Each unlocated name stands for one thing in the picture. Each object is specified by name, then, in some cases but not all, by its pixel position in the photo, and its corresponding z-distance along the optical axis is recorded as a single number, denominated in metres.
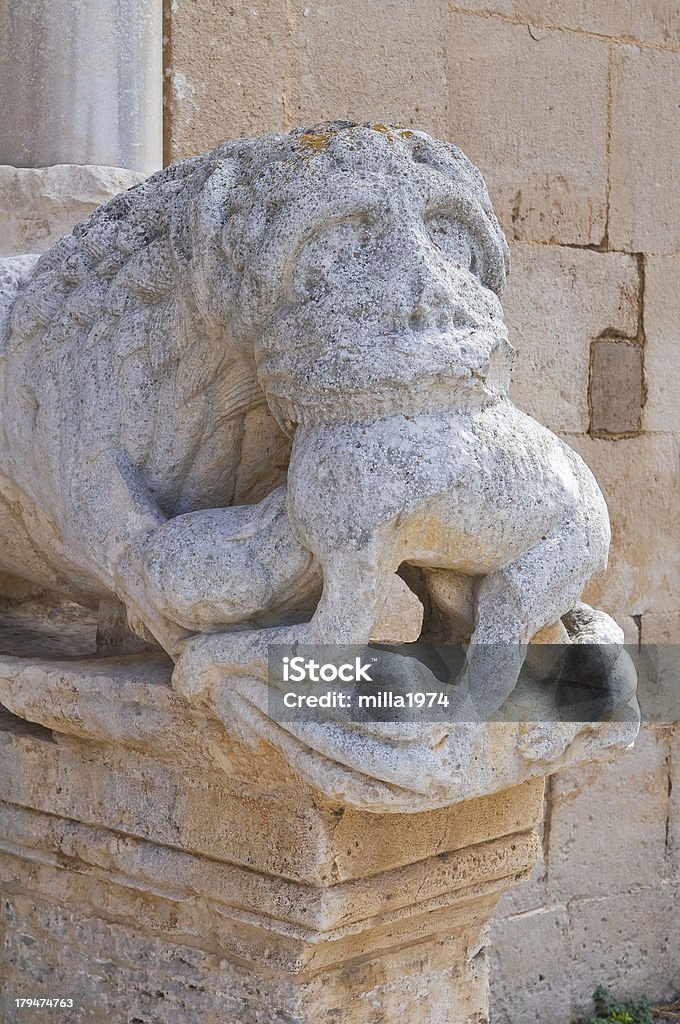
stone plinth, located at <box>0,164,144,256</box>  3.23
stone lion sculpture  2.76
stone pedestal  2.86
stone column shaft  3.29
